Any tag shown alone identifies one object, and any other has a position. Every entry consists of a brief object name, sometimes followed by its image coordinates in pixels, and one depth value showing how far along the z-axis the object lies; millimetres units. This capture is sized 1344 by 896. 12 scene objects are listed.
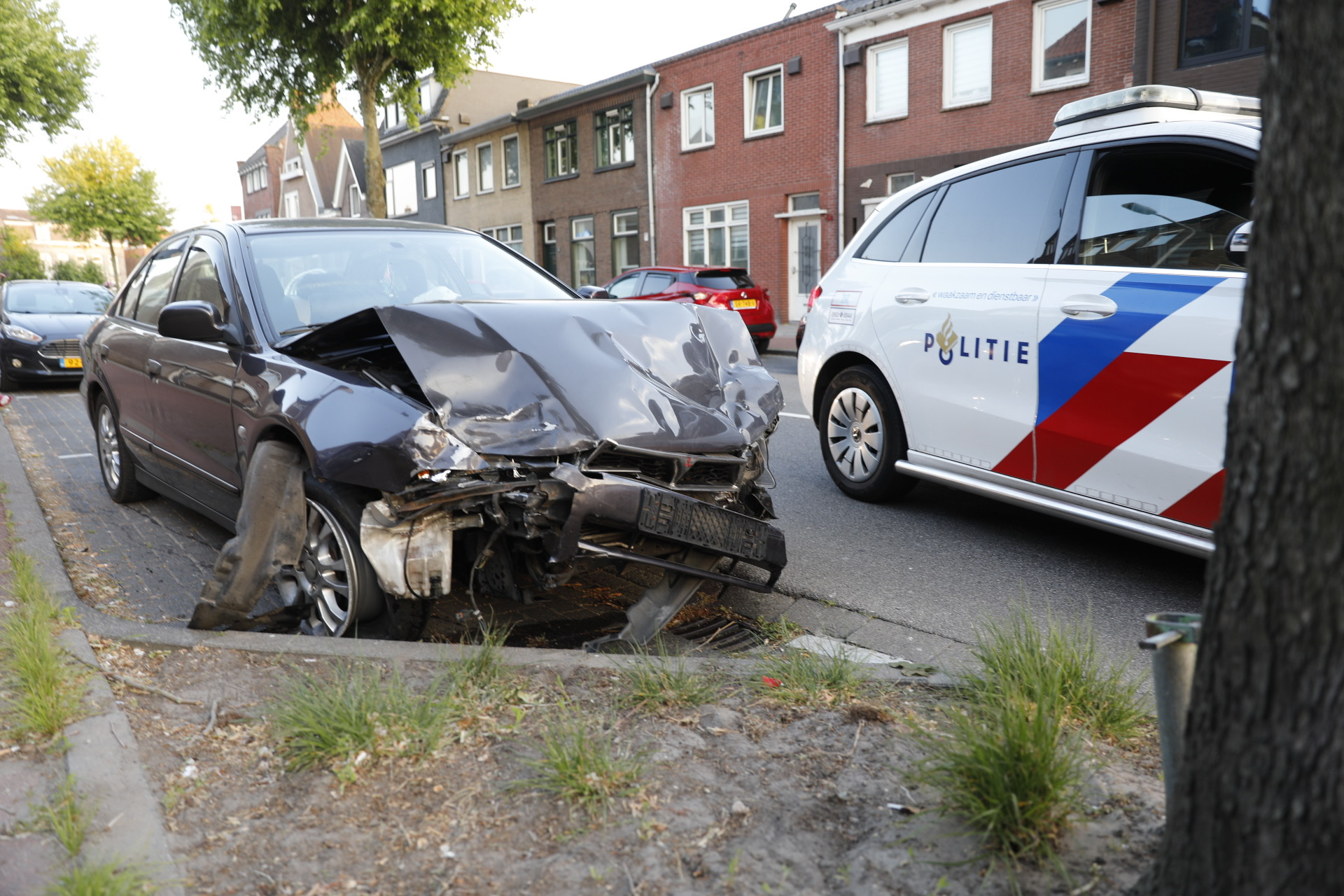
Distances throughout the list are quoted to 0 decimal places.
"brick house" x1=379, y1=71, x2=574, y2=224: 37156
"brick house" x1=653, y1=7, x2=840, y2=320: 22156
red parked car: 17625
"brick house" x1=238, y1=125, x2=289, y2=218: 57594
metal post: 1850
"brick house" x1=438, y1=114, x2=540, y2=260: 32531
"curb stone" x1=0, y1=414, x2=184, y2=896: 2133
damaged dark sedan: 3246
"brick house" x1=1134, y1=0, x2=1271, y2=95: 14742
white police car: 3924
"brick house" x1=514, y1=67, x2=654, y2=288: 27500
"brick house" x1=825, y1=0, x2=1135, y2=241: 17375
